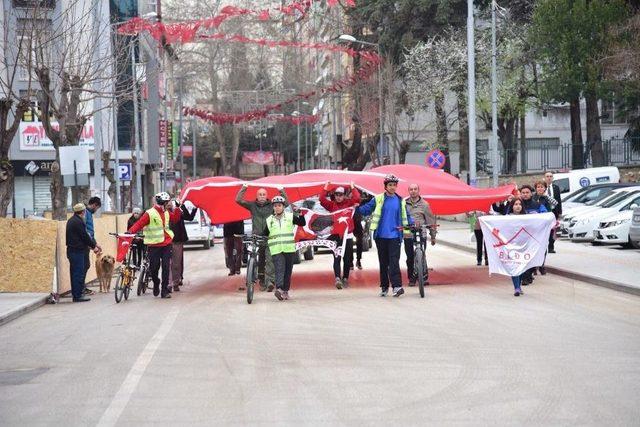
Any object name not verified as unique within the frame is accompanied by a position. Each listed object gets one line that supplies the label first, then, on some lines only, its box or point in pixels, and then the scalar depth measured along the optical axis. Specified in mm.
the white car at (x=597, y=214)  30250
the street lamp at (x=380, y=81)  56272
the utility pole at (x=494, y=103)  38844
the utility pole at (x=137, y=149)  41219
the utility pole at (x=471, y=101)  36188
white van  40094
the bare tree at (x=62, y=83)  25922
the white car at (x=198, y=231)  38147
